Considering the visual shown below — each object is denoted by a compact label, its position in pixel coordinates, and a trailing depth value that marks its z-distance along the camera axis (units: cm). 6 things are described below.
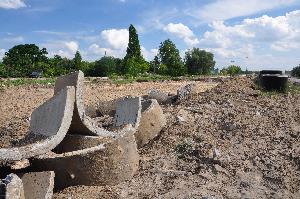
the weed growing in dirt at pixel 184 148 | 355
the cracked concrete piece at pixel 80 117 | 339
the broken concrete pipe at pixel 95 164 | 293
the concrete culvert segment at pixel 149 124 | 393
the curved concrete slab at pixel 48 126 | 281
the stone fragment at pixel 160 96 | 568
